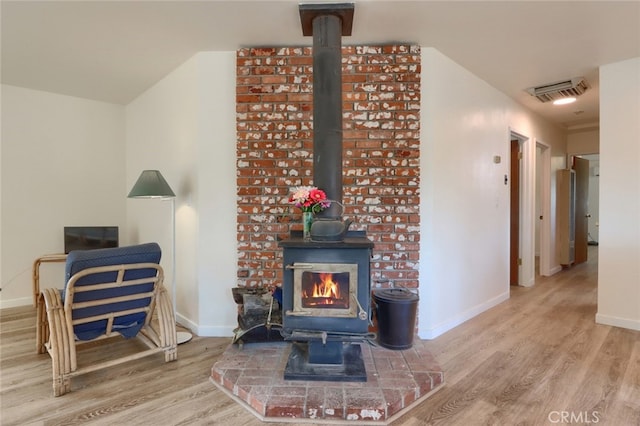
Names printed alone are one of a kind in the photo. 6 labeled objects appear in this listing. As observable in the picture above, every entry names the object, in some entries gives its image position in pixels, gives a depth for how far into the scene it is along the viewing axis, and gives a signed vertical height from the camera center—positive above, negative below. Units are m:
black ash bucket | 2.34 -0.81
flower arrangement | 2.01 +0.05
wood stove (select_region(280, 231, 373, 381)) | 1.97 -0.55
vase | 2.10 -0.10
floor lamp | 2.66 +0.17
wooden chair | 1.97 -0.64
